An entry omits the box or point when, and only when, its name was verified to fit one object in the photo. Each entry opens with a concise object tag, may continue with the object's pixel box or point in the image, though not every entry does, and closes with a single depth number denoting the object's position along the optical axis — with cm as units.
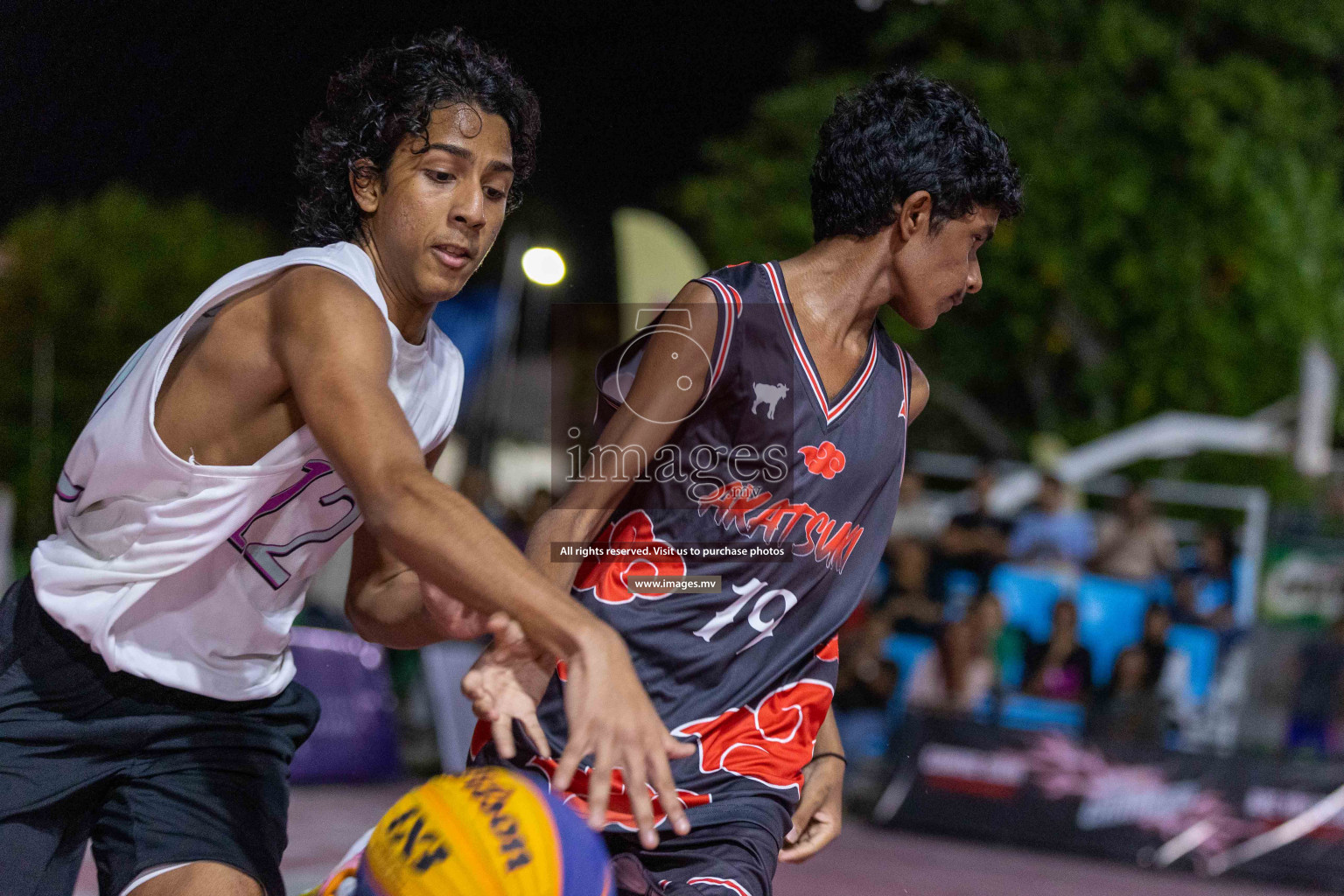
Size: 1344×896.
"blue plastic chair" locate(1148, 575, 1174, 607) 1691
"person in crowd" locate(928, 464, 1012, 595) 1630
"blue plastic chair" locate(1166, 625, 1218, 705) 1675
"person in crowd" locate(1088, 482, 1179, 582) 1702
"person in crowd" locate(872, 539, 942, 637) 1586
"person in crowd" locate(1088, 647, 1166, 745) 1520
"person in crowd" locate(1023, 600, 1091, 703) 1598
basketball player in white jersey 391
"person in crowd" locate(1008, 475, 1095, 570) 1689
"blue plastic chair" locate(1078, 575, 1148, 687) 1664
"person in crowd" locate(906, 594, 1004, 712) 1551
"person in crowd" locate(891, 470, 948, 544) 1706
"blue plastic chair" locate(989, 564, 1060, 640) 1650
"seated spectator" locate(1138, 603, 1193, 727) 1612
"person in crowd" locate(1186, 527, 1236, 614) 1728
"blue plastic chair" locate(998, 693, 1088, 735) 1498
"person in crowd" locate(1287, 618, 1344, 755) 1589
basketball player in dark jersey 423
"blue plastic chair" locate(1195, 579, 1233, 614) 1723
